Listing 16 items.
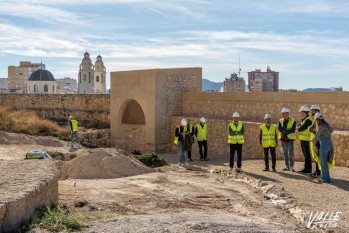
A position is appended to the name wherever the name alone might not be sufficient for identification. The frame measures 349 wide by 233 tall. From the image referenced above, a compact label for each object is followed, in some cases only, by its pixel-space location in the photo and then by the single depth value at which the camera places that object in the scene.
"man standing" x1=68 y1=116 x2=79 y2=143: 20.48
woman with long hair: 9.73
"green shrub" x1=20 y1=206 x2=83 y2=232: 6.10
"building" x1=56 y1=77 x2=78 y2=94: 147.45
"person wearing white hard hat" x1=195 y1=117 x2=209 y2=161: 15.30
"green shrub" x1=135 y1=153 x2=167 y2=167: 14.24
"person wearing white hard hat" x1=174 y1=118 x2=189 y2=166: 14.17
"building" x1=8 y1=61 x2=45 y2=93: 97.24
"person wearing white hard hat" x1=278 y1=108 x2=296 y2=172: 11.41
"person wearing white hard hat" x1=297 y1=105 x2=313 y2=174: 11.01
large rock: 5.88
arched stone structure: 19.78
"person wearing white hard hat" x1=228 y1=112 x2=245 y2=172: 11.88
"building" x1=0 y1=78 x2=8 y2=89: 124.47
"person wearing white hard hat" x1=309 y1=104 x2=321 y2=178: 10.46
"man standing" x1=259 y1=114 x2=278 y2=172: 11.66
